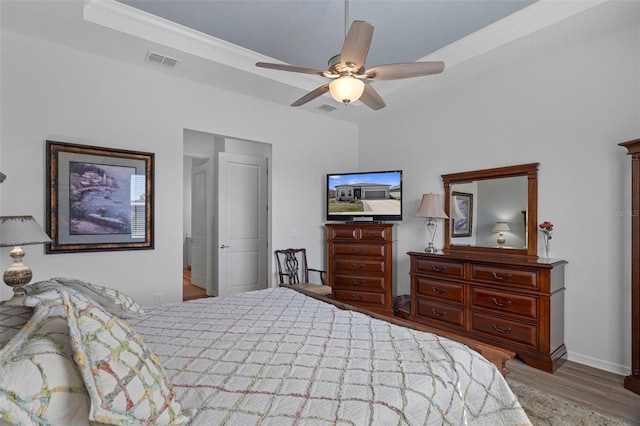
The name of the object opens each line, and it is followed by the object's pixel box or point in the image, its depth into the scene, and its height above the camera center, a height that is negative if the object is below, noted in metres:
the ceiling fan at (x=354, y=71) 2.08 +0.95
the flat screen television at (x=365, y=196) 4.45 +0.22
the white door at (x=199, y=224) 5.49 -0.21
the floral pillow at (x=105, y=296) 1.78 -0.50
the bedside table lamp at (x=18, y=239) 2.22 -0.18
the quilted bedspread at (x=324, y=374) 1.13 -0.64
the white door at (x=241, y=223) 4.86 -0.17
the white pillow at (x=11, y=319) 1.10 -0.39
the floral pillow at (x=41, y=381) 0.82 -0.44
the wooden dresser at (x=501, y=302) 2.91 -0.85
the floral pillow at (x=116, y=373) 0.93 -0.48
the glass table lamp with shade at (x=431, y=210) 3.99 +0.03
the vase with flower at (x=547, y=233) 3.21 -0.19
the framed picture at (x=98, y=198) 2.96 +0.13
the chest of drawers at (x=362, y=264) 4.28 -0.67
